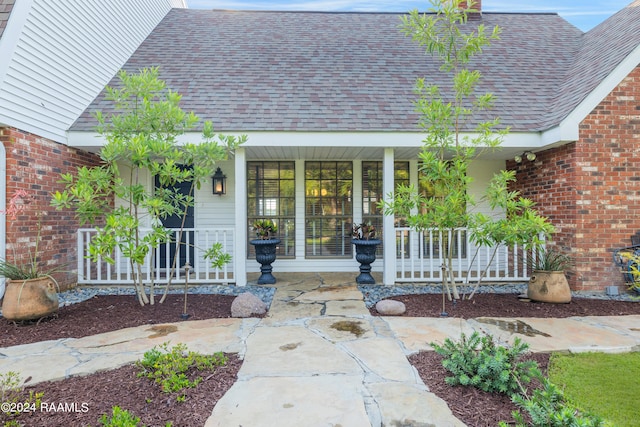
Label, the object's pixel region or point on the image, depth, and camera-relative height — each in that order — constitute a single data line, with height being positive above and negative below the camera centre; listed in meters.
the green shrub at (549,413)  1.68 -1.01
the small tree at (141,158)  3.76 +0.70
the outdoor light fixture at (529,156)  5.90 +1.01
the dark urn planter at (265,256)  6.12 -0.68
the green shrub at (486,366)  2.29 -1.02
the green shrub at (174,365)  2.37 -1.09
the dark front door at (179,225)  7.08 -0.15
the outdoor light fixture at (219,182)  7.09 +0.71
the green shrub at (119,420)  1.85 -1.08
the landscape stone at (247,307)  4.18 -1.07
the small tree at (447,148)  4.22 +0.80
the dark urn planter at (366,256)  6.04 -0.68
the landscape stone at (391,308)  4.22 -1.11
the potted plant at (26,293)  3.79 -0.82
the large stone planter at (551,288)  4.65 -0.96
